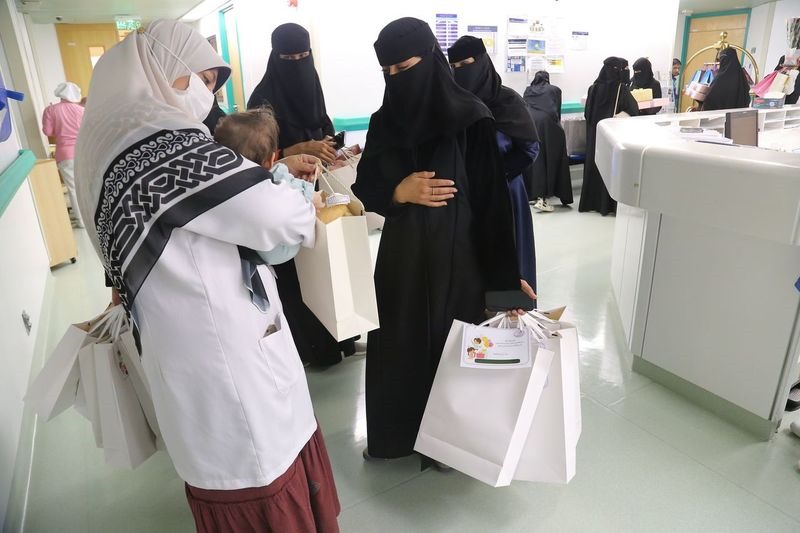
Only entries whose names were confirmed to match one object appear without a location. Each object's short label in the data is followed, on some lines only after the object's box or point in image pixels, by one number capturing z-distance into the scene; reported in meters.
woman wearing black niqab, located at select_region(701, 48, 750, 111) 4.25
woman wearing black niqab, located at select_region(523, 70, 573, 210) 5.36
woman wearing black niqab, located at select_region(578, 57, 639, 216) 5.12
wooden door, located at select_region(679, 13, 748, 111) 12.62
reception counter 1.69
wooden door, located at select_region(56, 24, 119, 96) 9.76
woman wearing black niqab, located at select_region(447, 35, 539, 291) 1.81
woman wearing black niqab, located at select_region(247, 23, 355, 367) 2.37
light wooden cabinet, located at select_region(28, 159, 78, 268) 4.12
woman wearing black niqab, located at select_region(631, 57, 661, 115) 5.65
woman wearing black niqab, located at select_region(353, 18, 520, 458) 1.46
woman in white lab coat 0.94
